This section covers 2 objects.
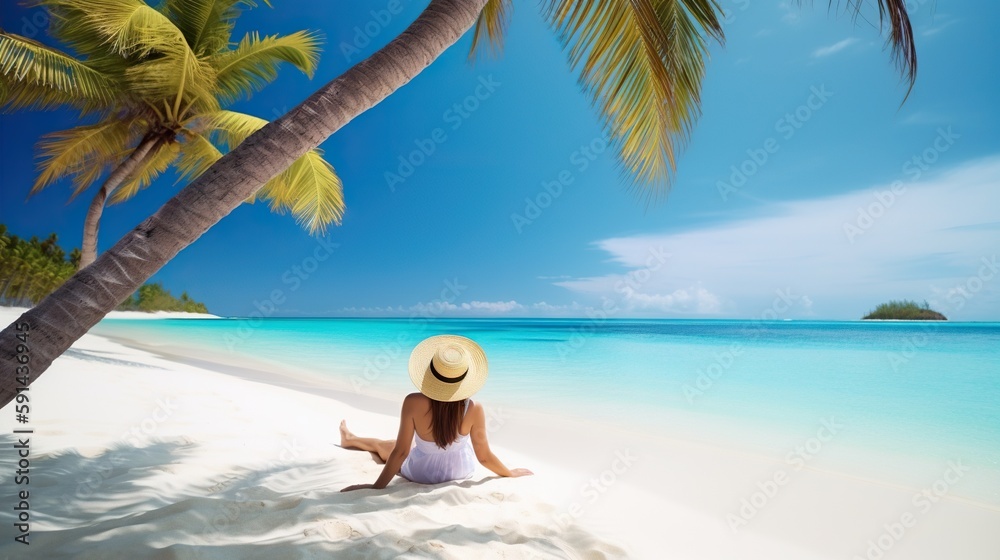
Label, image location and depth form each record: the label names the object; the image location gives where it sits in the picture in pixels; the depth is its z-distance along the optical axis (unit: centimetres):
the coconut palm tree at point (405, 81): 184
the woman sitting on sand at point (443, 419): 296
